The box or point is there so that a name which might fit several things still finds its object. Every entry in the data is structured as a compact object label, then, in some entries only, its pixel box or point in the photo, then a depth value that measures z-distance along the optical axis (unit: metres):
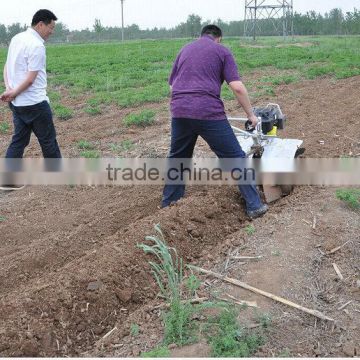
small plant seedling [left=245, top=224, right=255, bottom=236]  4.61
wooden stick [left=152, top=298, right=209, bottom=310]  3.53
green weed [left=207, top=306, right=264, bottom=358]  3.03
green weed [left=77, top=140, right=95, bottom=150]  8.10
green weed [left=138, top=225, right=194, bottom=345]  3.18
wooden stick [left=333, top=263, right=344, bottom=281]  3.89
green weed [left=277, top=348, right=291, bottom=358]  3.06
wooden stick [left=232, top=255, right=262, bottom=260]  4.13
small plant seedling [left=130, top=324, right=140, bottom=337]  3.30
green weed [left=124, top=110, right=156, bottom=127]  9.33
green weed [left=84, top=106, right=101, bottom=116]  10.84
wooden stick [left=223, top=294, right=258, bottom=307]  3.51
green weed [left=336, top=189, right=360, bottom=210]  5.14
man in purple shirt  5.02
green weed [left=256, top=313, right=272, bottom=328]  3.30
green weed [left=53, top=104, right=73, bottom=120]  10.75
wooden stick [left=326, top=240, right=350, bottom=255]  4.27
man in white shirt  5.98
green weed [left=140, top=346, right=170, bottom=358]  2.97
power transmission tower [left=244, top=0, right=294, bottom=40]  42.16
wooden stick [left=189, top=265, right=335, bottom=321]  3.41
